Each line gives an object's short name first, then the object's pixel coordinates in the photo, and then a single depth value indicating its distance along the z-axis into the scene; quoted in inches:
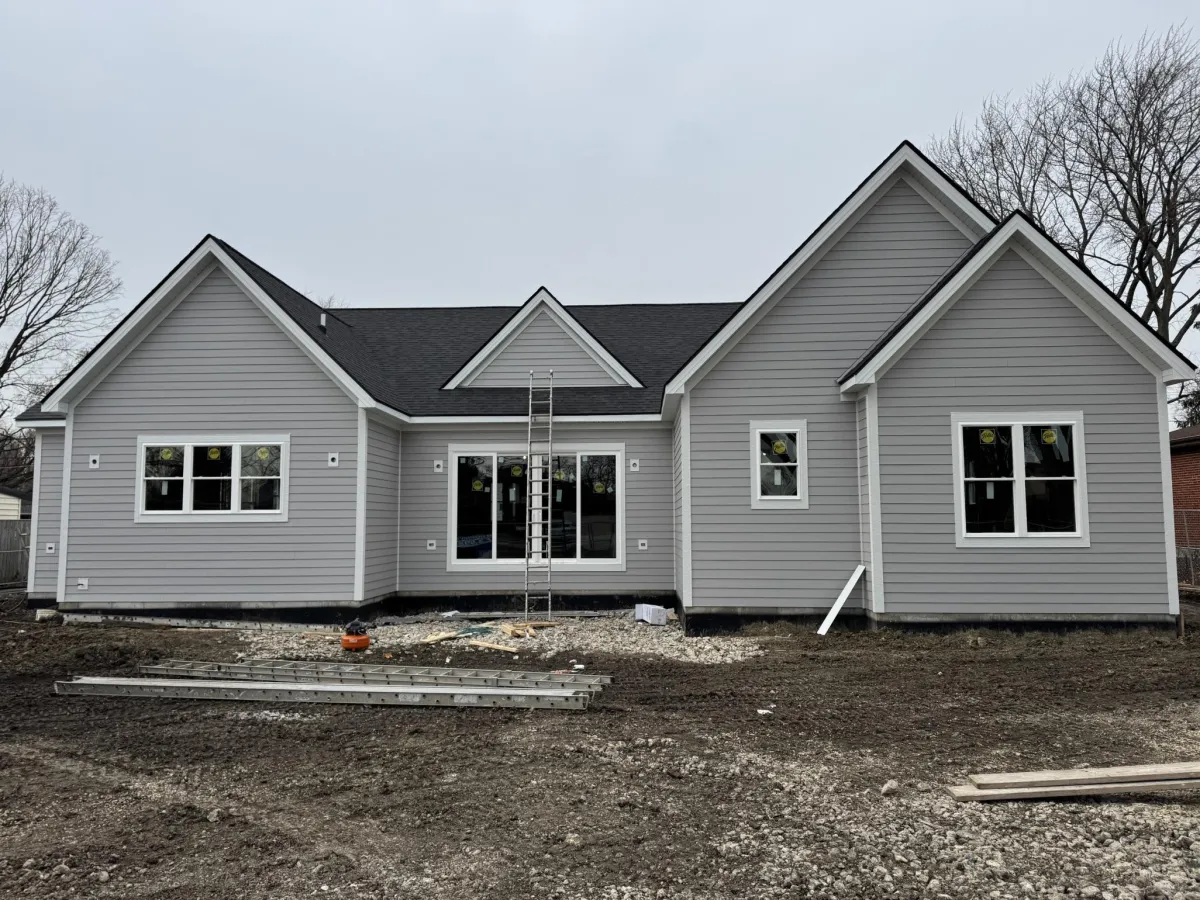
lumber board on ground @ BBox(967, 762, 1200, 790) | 185.2
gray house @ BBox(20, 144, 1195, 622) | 387.2
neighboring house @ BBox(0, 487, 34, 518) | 1179.3
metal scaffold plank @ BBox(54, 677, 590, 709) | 271.7
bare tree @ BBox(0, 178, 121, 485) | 1245.1
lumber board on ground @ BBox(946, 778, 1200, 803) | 182.5
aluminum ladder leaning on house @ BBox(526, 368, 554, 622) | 509.0
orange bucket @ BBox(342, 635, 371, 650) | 371.9
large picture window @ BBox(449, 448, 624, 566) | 524.4
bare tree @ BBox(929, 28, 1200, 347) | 834.8
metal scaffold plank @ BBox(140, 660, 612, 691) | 290.2
